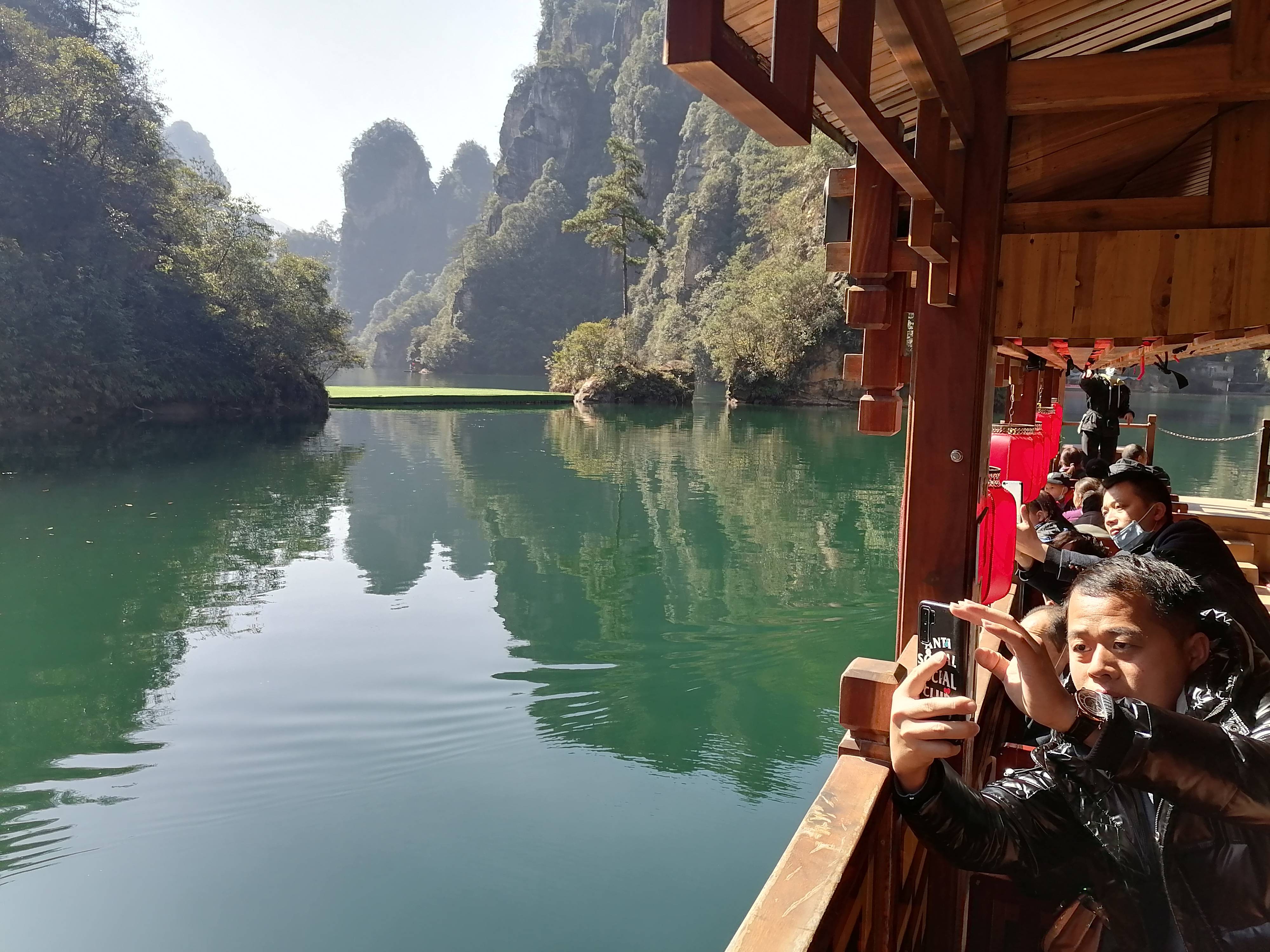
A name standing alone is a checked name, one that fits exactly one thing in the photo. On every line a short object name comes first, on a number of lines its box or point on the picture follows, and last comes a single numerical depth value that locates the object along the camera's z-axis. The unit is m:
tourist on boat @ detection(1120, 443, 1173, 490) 5.04
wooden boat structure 1.67
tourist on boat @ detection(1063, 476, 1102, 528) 3.91
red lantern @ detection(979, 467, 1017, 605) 2.29
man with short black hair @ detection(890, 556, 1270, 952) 0.88
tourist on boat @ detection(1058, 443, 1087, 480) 6.81
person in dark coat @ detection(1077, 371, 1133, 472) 6.80
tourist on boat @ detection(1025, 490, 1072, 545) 3.11
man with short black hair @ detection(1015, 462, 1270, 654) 1.56
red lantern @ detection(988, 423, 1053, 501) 3.79
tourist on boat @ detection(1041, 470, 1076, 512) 5.14
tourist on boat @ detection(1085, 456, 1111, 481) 5.27
